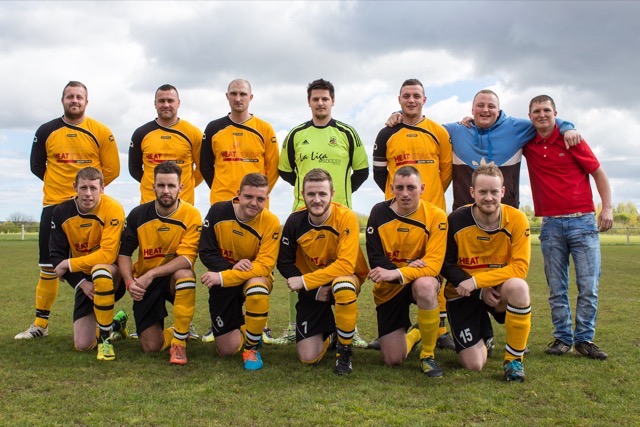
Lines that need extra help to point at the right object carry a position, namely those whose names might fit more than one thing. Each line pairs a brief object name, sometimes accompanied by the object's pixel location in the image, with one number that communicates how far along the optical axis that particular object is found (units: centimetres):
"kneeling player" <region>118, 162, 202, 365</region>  469
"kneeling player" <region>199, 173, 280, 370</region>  455
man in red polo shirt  499
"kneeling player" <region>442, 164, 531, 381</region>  420
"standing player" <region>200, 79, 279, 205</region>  557
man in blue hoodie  522
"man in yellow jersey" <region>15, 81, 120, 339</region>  567
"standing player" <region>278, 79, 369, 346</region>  541
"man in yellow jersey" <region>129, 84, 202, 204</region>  566
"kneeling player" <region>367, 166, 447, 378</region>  433
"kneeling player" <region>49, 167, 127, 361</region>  479
